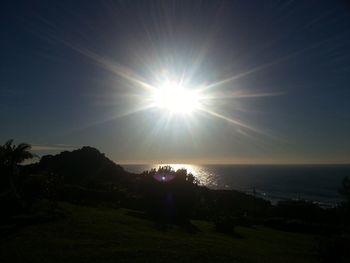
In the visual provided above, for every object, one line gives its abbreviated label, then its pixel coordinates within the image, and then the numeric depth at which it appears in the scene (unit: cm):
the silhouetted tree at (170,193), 3588
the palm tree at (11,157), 2967
